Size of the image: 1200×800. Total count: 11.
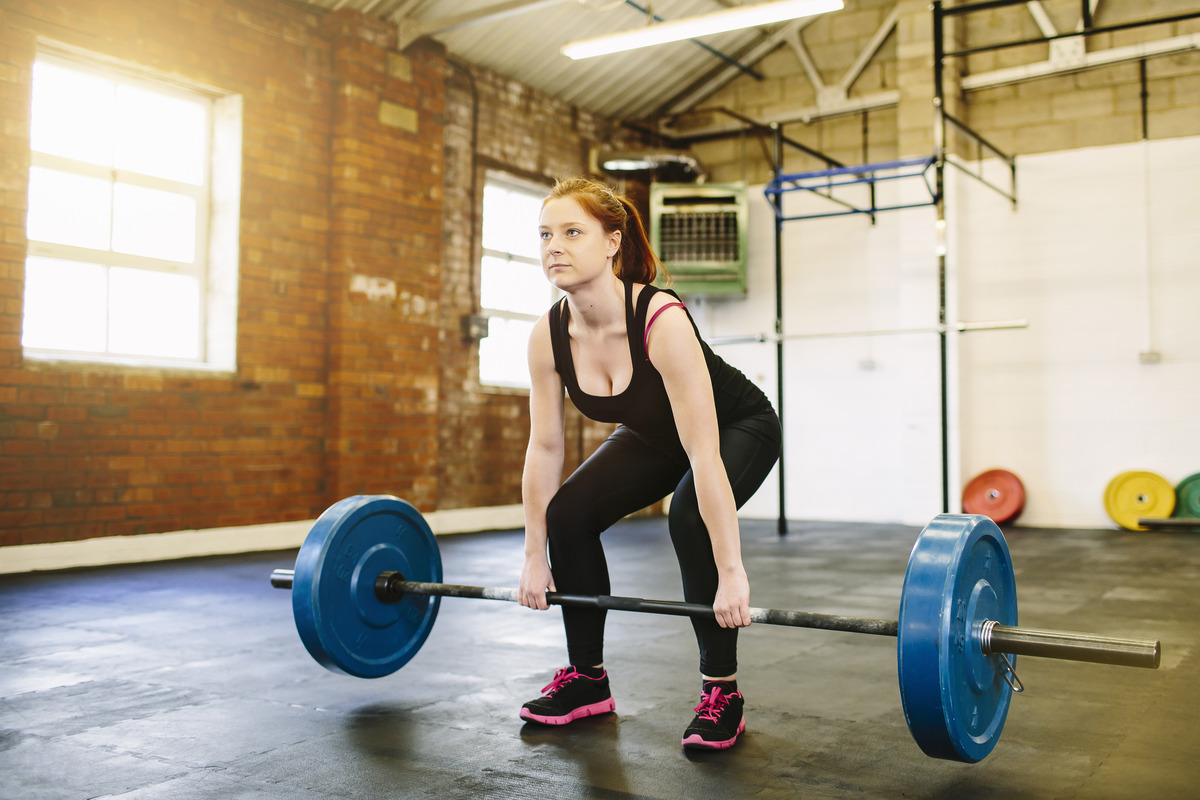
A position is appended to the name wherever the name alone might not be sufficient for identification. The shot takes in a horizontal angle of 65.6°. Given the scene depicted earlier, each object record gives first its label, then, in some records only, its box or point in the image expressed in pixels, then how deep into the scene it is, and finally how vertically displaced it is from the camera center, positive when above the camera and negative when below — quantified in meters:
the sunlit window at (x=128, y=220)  4.61 +1.10
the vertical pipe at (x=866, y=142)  7.93 +2.47
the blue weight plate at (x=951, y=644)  1.46 -0.34
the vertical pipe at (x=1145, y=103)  6.91 +2.47
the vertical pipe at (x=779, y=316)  6.46 +0.83
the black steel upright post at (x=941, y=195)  5.65 +1.49
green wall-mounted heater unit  7.70 +1.68
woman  1.73 -0.02
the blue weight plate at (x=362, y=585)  2.04 -0.36
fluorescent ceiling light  5.27 +2.42
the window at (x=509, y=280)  7.12 +1.18
